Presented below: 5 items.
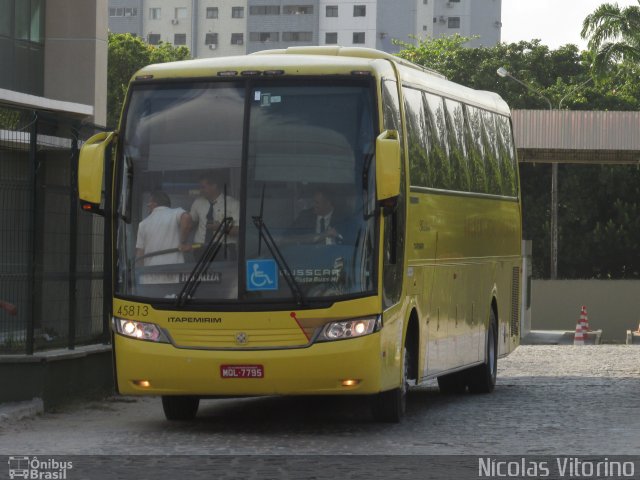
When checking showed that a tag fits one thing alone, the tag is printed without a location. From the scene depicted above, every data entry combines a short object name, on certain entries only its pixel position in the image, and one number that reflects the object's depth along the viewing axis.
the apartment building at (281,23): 144.12
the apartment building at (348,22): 141.38
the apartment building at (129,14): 146.12
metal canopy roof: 47.03
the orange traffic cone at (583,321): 47.28
